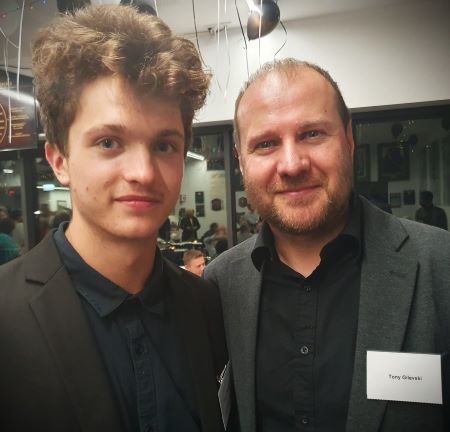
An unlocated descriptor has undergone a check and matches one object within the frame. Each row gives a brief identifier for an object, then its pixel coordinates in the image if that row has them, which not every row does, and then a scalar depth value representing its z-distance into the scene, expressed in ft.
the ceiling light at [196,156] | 13.73
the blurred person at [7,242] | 10.03
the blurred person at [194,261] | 10.50
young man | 2.72
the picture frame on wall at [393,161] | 12.50
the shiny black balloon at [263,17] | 8.69
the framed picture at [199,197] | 13.98
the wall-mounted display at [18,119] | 9.96
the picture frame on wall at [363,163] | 12.57
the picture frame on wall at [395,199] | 12.53
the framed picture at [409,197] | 12.45
